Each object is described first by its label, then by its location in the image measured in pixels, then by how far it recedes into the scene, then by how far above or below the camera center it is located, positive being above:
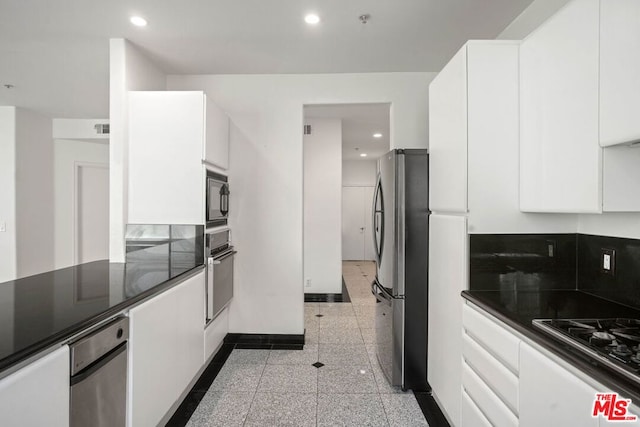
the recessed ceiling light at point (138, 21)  2.21 +1.37
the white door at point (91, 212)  5.46 +0.01
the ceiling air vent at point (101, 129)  5.21 +1.39
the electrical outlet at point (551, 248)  1.71 -0.19
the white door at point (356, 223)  8.70 -0.28
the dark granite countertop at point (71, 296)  1.02 -0.40
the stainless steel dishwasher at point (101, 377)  1.15 -0.66
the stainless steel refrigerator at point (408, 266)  2.29 -0.39
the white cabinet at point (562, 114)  1.24 +0.44
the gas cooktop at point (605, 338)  0.89 -0.43
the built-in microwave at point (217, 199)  2.50 +0.12
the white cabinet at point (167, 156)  2.40 +0.44
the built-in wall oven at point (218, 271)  2.48 -0.50
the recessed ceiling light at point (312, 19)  2.18 +1.38
